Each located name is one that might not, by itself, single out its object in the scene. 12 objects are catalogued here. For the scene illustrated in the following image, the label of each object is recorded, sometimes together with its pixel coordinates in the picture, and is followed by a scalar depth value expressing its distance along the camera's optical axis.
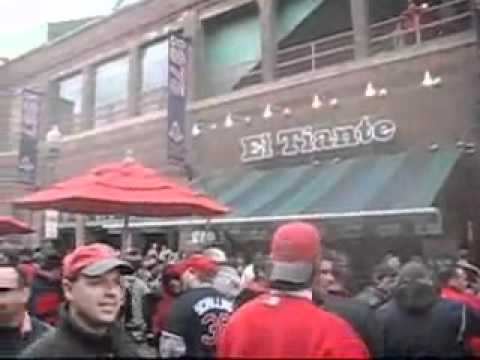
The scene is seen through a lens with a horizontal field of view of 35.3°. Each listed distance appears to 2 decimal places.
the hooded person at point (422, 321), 4.52
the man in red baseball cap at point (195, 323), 4.93
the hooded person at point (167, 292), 6.15
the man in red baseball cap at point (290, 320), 2.74
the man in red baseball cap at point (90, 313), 2.87
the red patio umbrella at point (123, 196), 7.70
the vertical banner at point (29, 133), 23.83
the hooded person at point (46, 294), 6.61
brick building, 12.73
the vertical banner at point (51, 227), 15.10
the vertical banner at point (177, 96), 17.67
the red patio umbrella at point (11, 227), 11.15
